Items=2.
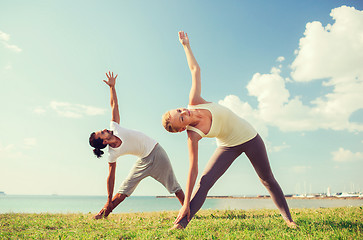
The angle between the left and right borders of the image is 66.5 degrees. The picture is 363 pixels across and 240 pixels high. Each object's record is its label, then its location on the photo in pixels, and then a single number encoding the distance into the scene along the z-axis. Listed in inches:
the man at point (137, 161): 255.4
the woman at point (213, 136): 162.7
